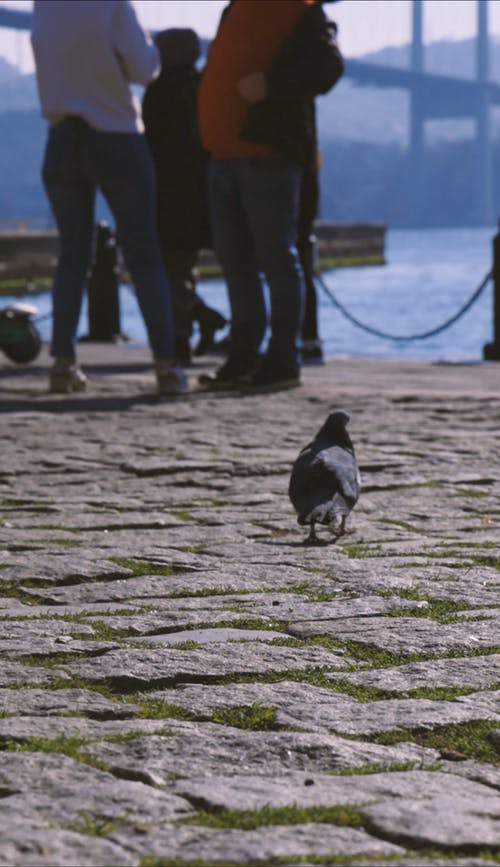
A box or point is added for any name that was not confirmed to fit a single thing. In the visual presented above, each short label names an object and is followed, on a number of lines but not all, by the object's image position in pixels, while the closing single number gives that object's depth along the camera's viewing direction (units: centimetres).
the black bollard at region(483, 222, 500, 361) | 1939
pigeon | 747
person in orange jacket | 1386
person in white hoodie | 1359
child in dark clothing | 1694
